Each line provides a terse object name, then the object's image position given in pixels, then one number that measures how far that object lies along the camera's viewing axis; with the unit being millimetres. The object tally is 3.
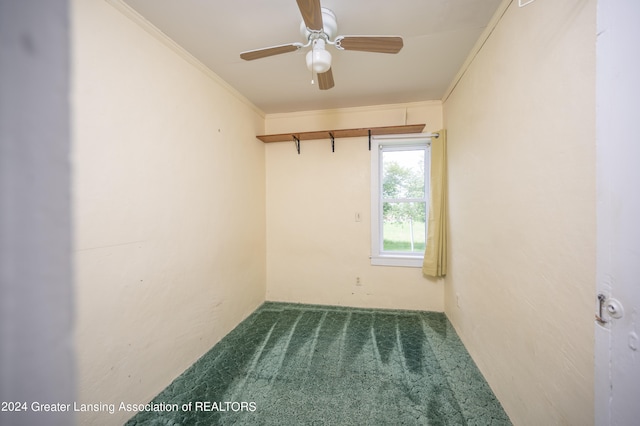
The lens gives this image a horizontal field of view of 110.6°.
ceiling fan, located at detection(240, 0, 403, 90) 1215
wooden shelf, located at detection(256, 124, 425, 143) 2422
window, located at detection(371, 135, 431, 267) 2689
